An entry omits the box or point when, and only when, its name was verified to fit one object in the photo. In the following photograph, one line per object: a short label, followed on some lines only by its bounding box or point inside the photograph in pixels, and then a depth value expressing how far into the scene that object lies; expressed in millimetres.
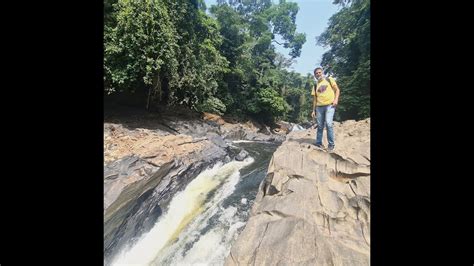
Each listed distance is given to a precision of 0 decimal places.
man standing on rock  4637
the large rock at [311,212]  2687
